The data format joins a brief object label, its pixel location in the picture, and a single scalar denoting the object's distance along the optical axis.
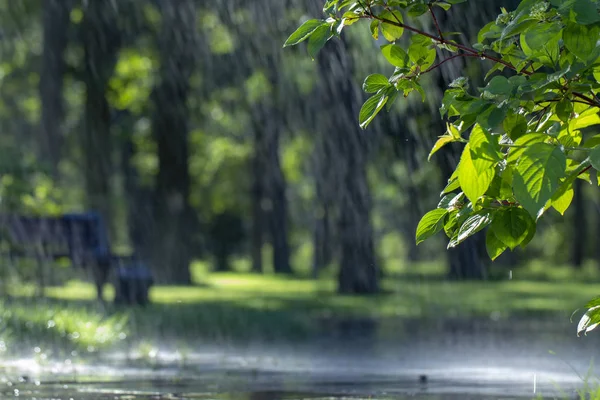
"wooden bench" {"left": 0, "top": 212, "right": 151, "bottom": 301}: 14.23
